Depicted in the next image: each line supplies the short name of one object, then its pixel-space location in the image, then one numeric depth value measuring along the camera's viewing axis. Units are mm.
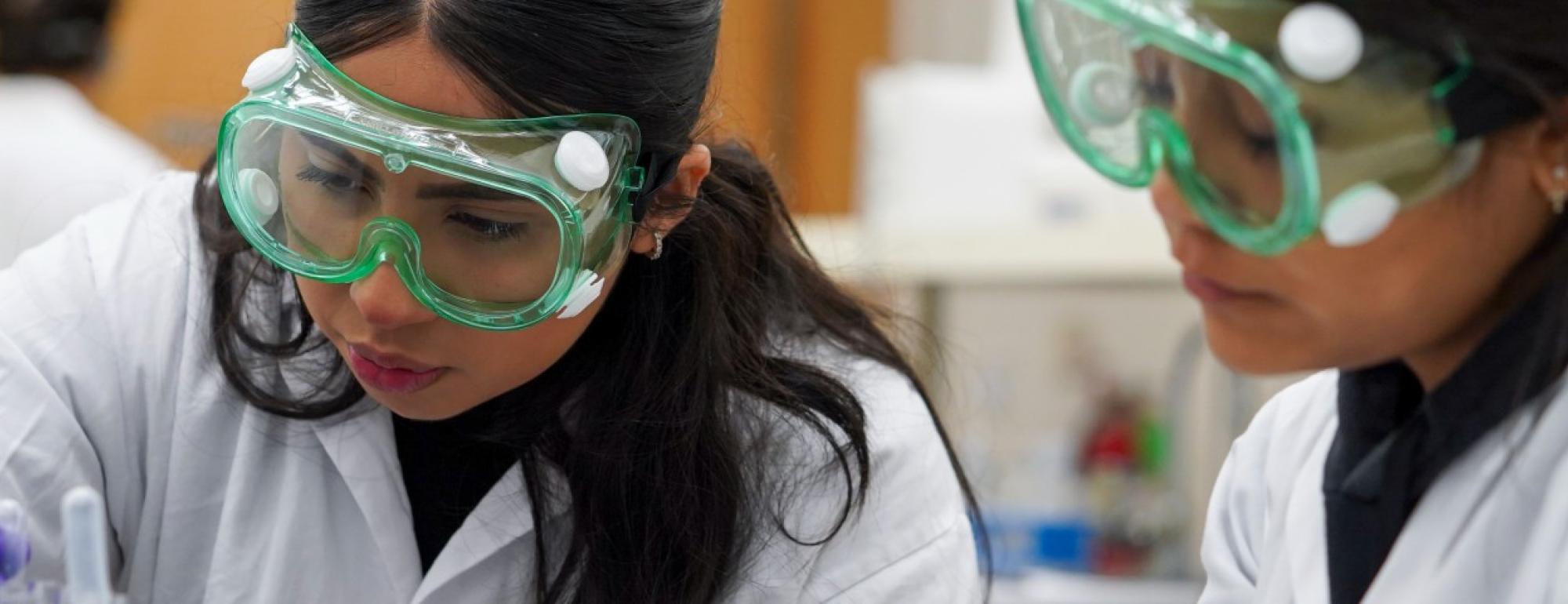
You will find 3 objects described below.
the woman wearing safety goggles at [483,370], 1088
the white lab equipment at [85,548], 920
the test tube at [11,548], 999
